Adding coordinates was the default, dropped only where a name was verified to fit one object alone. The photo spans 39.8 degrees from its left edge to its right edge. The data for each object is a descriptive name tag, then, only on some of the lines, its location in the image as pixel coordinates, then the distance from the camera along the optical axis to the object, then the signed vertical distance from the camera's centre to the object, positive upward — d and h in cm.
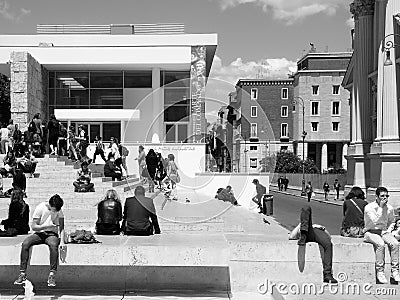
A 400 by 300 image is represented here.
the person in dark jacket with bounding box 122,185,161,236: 1003 -104
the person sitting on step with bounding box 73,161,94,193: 1931 -87
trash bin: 2414 -200
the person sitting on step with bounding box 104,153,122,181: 2233 -51
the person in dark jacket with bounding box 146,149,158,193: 2084 -26
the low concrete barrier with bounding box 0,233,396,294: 867 -166
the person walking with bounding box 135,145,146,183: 2216 -7
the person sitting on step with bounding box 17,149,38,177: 2123 -26
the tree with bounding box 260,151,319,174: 8436 -84
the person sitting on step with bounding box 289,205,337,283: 848 -123
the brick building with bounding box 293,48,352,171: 9462 +837
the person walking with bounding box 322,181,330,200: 5009 -280
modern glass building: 3941 +595
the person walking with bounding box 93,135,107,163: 2640 +40
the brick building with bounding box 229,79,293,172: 9944 +1033
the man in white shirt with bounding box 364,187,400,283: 853 -118
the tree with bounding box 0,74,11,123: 5588 +610
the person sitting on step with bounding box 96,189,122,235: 1029 -113
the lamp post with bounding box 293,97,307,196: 9165 +978
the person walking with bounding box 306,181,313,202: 4710 -282
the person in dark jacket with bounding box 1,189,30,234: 990 -102
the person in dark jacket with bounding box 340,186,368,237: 953 -98
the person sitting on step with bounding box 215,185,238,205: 2167 -147
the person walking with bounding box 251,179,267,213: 2338 -152
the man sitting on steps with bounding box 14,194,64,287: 835 -116
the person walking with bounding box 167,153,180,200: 2076 -56
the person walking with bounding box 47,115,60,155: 2425 +113
